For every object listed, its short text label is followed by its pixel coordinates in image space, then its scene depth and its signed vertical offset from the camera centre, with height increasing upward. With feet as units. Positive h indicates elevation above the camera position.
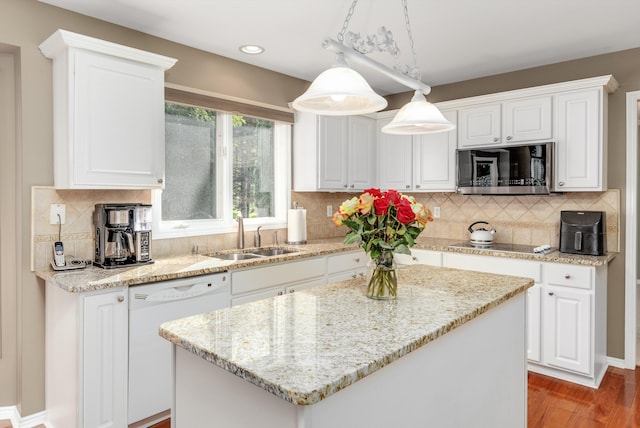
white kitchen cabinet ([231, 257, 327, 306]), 9.29 -1.69
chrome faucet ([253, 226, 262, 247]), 11.85 -0.84
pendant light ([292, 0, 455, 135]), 5.00 +1.51
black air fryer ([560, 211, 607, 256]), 10.34 -0.58
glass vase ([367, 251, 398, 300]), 5.50 -0.93
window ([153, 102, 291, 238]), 10.43 +1.04
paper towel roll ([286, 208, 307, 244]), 12.57 -0.50
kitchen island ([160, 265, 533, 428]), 3.39 -1.35
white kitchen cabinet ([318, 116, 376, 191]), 12.75 +1.85
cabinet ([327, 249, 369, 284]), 11.68 -1.64
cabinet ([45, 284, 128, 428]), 6.95 -2.56
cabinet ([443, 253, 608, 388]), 9.72 -2.64
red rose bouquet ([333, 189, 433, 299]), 5.23 -0.16
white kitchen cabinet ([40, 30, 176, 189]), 7.65 +1.88
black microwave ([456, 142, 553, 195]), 10.79 +1.10
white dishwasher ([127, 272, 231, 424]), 7.54 -2.33
